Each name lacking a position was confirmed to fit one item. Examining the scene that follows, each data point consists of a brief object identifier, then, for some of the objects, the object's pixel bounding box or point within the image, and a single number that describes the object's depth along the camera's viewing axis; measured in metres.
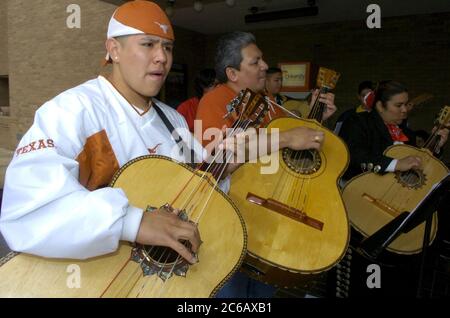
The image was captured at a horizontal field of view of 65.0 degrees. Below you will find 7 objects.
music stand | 1.99
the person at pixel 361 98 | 3.86
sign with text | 7.47
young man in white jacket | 1.08
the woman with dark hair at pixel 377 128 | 3.19
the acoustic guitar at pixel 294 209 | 1.61
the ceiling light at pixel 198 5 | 7.30
